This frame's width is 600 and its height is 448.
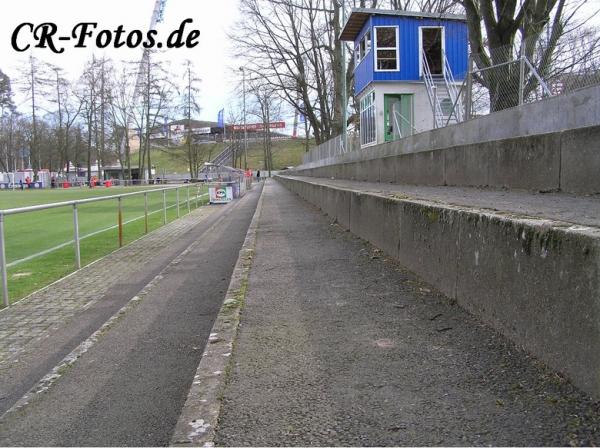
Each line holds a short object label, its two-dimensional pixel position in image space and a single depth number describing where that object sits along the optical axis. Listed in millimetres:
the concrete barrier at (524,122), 6890
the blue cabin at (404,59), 21984
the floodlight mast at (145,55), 64875
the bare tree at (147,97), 65625
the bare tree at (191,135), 70438
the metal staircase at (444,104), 12288
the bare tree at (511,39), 9294
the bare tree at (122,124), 70500
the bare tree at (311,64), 35000
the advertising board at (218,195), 29000
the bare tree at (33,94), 67688
